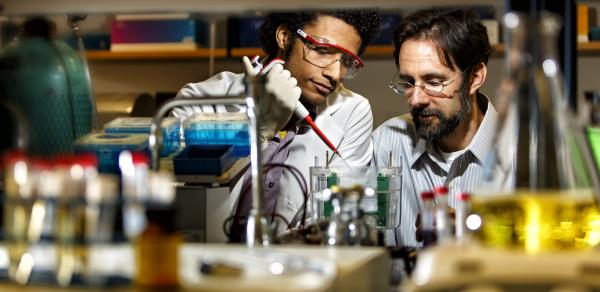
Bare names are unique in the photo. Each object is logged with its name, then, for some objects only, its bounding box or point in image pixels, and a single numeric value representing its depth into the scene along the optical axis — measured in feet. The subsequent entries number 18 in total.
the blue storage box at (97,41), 11.82
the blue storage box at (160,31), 11.87
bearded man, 9.49
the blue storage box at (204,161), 6.66
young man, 8.36
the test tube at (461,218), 4.59
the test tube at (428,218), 4.73
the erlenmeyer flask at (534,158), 3.75
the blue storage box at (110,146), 6.26
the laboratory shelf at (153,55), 11.89
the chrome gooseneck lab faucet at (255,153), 5.44
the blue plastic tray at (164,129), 6.95
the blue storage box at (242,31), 11.07
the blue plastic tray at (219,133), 7.14
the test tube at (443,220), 4.14
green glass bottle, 5.71
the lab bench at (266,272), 3.57
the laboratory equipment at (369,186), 6.87
